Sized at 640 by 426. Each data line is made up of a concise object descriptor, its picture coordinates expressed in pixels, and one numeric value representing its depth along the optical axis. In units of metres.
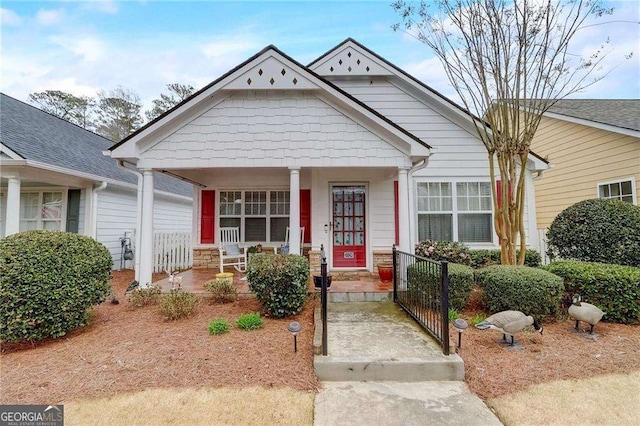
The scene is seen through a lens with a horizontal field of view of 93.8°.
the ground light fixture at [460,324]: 3.49
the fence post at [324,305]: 3.38
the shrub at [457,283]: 4.83
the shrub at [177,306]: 4.66
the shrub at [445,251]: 6.89
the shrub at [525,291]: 4.46
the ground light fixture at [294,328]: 3.39
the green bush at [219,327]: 4.12
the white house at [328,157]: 6.07
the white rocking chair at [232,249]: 7.59
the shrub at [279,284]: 4.60
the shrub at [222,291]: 5.46
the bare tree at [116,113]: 23.75
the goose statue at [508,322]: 3.75
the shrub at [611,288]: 4.49
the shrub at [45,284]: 3.71
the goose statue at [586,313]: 4.10
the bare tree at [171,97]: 23.64
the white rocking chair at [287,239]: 8.02
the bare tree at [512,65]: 5.77
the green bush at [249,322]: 4.28
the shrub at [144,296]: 5.34
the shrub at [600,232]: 5.27
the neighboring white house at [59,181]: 7.65
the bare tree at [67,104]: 22.72
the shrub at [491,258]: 7.07
